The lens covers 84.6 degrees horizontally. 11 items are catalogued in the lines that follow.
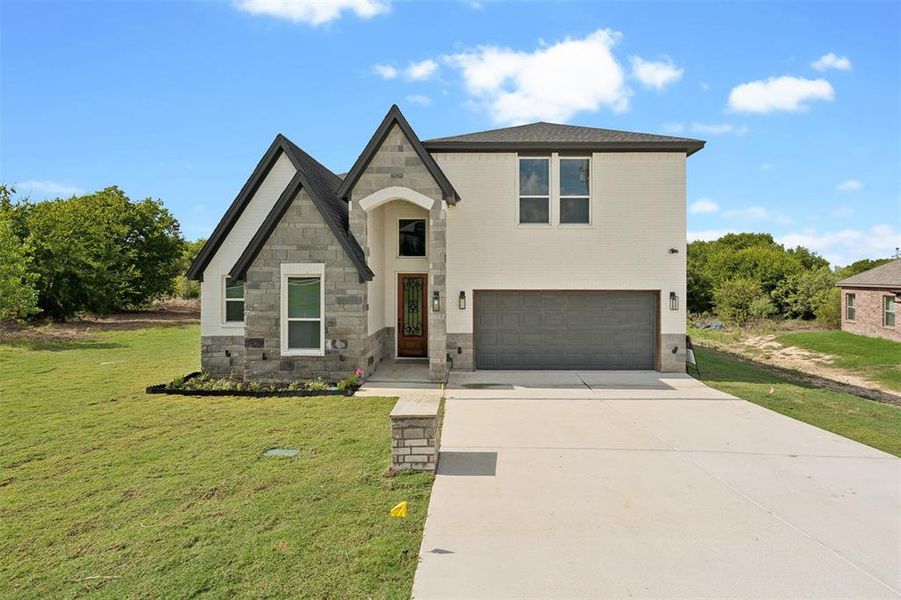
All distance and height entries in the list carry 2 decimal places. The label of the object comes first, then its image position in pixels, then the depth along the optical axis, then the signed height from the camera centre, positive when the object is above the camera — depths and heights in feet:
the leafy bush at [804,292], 97.55 +1.95
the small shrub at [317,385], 34.40 -5.88
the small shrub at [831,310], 90.48 -1.52
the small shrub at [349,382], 34.88 -5.75
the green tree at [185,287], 134.16 +4.14
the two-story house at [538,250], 40.40 +4.45
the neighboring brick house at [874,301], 75.77 +0.13
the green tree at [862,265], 119.37 +9.26
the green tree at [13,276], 64.23 +3.42
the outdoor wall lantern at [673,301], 42.88 +0.07
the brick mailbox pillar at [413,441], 19.01 -5.35
